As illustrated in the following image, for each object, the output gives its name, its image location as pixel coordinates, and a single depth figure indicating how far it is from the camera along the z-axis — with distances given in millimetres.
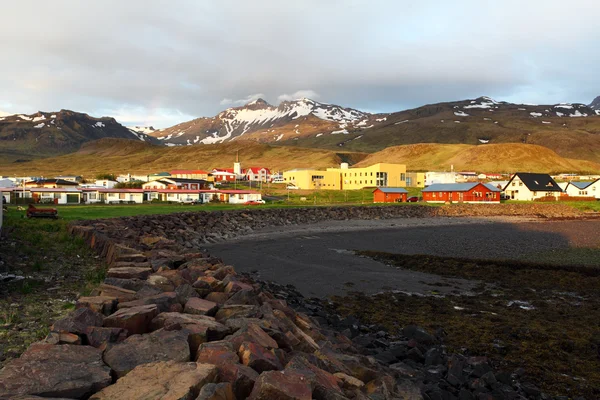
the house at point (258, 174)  144625
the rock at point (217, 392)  4531
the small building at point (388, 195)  87125
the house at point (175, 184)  91388
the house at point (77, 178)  122438
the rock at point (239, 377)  5059
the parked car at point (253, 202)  69888
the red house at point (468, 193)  88938
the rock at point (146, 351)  5441
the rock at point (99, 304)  7373
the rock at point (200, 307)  8081
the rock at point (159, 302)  7727
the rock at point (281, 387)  4816
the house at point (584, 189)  95331
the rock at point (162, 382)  4637
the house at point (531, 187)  94625
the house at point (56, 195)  68438
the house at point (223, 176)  139500
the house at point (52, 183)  83250
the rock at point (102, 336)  6090
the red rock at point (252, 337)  6230
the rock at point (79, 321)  6168
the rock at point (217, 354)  5512
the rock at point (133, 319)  6688
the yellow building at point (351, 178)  111750
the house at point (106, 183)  98650
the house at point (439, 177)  113000
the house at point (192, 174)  136500
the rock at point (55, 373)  4633
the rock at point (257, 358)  5697
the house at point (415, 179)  122431
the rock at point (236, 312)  8086
